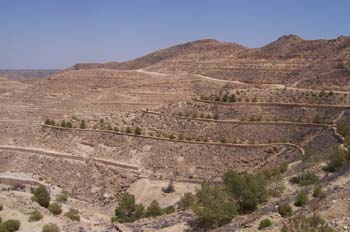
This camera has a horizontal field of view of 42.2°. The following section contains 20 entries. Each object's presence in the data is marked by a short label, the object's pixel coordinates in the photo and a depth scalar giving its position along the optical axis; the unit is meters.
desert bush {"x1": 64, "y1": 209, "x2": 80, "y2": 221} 22.83
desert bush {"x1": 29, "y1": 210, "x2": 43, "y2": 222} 20.97
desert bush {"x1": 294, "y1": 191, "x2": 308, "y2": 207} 15.66
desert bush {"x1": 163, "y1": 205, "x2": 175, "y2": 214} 23.79
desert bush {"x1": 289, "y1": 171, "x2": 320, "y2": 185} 19.73
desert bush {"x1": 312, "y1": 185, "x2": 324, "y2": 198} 16.20
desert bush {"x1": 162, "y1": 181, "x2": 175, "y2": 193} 31.75
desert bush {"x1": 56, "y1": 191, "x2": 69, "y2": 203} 29.30
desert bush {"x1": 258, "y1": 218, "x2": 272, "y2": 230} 13.26
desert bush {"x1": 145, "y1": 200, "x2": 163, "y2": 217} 24.19
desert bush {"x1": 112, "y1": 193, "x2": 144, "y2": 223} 25.31
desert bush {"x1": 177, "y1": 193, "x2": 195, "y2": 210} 22.95
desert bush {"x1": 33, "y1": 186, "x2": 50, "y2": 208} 24.98
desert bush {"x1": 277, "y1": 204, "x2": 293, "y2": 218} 14.55
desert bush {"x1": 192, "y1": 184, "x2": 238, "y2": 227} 16.28
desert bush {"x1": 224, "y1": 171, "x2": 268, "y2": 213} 17.84
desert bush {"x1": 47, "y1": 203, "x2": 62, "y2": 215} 23.33
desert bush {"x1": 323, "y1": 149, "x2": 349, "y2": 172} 20.98
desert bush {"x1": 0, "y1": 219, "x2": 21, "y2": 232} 19.56
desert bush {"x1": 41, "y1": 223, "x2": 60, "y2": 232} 19.08
